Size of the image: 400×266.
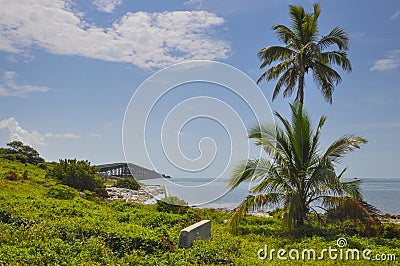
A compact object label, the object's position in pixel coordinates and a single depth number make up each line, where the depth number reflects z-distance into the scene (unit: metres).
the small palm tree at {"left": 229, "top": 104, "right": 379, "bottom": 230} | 11.34
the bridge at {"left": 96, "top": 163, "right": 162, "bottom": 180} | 49.09
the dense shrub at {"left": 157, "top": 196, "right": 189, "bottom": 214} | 14.60
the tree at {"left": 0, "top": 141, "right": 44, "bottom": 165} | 38.56
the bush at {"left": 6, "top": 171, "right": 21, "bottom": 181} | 21.32
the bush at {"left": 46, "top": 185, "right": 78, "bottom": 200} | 15.35
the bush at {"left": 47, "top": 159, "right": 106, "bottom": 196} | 24.67
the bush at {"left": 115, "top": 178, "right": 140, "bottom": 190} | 35.59
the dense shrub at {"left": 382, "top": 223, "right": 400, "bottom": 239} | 11.10
